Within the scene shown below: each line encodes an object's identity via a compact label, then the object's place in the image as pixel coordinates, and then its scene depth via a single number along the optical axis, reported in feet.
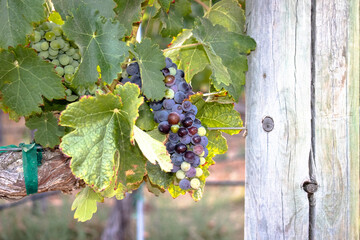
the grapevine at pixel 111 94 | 2.85
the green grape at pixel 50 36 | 3.15
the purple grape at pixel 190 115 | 3.21
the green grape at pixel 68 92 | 3.27
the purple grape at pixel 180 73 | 3.44
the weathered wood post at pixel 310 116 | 3.41
